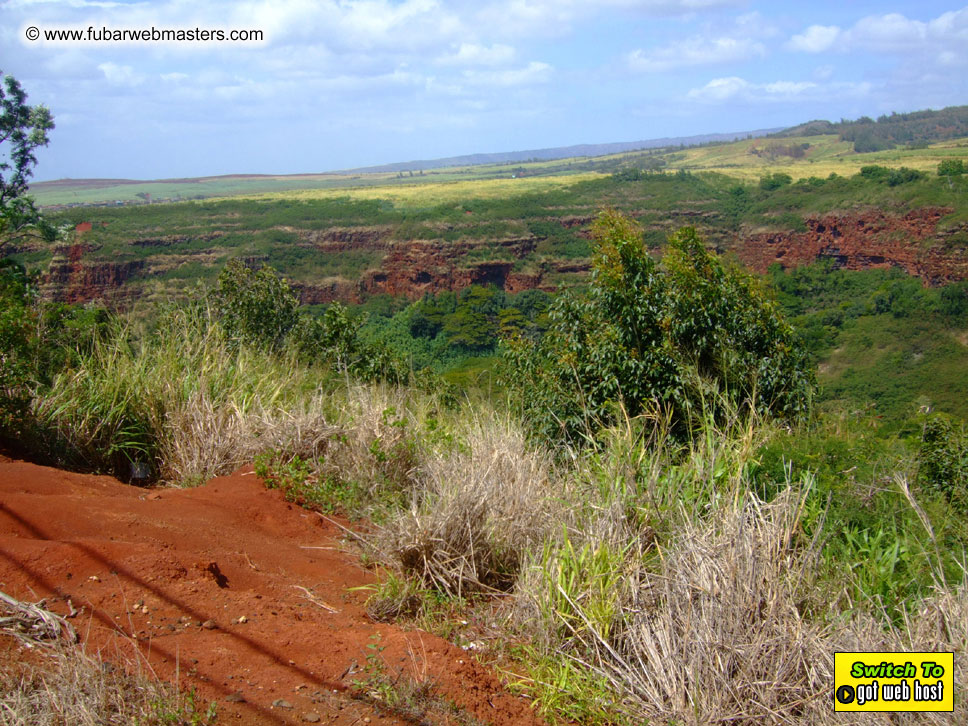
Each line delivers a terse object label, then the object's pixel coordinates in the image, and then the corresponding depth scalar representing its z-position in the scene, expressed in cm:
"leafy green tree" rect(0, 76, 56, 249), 1546
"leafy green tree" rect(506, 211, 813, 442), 676
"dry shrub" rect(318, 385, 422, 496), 471
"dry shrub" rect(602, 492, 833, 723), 270
